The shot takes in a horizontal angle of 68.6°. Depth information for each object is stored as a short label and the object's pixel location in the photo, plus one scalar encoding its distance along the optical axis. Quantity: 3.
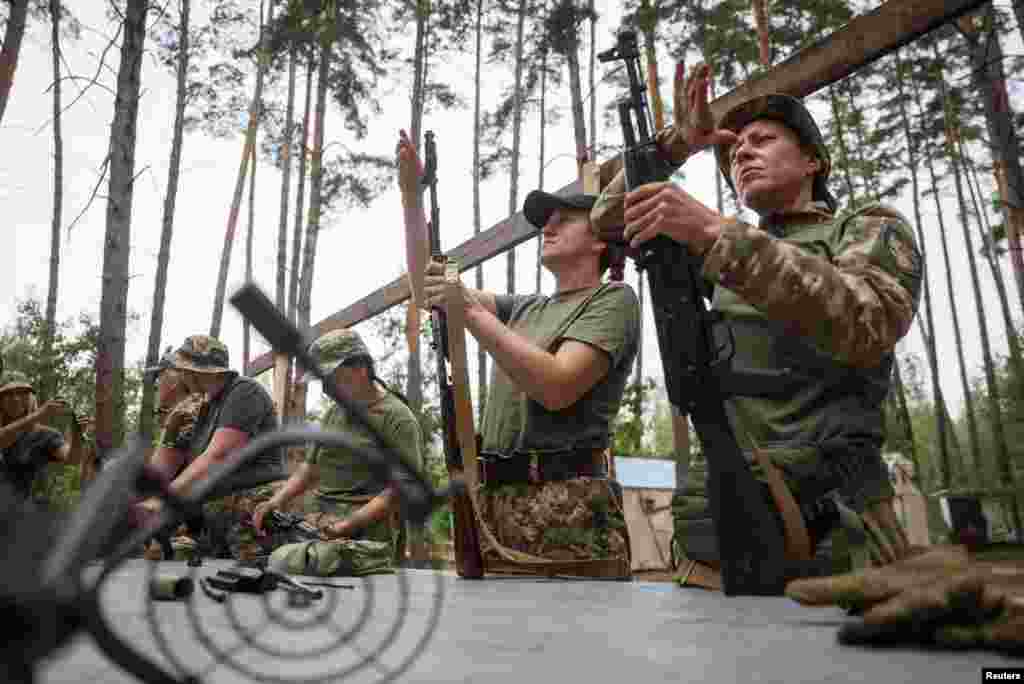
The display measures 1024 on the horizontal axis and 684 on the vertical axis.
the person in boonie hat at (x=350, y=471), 3.59
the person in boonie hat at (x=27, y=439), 5.61
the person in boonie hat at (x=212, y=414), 4.06
